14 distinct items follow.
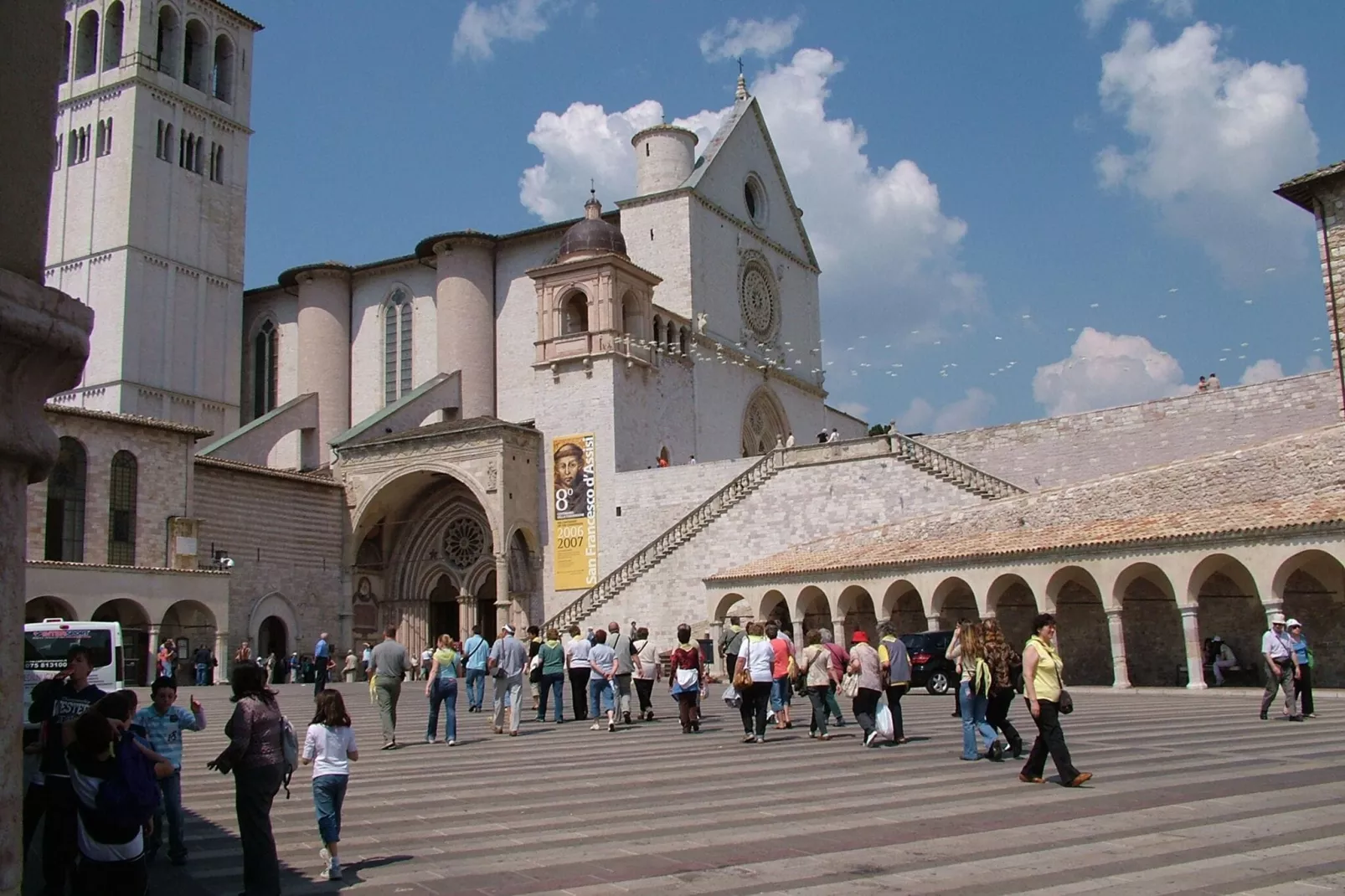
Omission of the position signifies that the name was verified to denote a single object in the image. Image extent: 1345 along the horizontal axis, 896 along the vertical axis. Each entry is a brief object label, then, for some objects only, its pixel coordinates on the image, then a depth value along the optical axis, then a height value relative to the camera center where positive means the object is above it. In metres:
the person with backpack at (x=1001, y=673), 10.84 -0.41
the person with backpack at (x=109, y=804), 5.53 -0.67
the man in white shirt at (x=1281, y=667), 14.71 -0.60
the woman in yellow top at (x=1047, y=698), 9.33 -0.55
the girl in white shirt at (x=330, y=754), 7.21 -0.64
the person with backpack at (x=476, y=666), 18.16 -0.32
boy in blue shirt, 8.09 -0.45
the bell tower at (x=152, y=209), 43.88 +16.51
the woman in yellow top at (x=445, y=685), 14.57 -0.48
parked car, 22.39 -0.56
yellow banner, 36.19 +3.72
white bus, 16.72 +0.17
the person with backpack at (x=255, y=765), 6.46 -0.61
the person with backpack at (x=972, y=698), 11.34 -0.64
